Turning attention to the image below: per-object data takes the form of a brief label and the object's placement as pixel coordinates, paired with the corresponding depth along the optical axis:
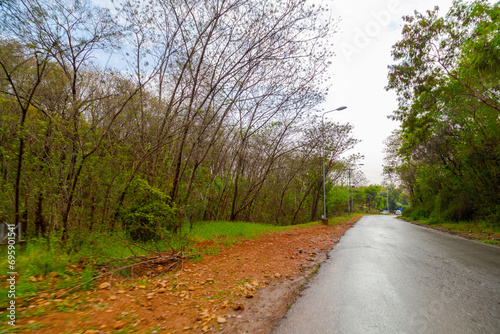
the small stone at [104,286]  3.58
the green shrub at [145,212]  6.46
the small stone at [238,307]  3.09
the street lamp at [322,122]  15.22
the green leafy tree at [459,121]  8.45
